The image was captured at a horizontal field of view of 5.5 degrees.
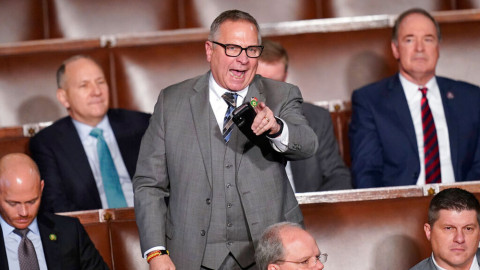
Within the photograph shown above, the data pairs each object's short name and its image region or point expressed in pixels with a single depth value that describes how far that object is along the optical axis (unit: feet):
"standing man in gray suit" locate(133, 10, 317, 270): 54.74
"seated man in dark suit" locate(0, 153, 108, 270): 55.97
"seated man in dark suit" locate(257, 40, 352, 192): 57.97
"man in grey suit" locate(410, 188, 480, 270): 55.33
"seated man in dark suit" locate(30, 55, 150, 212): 57.90
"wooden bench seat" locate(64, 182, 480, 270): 56.09
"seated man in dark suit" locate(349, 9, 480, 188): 57.96
